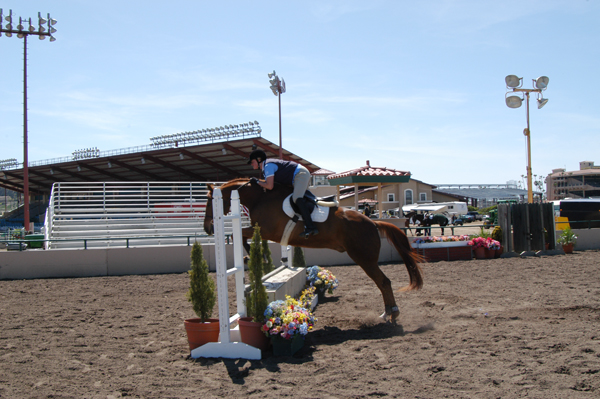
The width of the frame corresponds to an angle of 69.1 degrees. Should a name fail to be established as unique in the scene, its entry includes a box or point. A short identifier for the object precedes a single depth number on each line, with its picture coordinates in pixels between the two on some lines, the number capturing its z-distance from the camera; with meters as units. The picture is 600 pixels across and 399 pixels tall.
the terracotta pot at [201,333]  4.39
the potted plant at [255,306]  4.43
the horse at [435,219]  29.22
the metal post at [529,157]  16.06
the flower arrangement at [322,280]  7.26
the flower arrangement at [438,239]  13.07
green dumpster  14.54
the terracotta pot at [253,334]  4.42
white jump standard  4.21
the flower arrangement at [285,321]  4.27
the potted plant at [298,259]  7.58
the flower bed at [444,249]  12.70
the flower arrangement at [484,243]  12.96
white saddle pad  5.31
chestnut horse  5.36
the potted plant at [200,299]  4.39
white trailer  39.50
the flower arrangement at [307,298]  5.52
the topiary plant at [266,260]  5.62
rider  5.26
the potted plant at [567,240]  13.94
